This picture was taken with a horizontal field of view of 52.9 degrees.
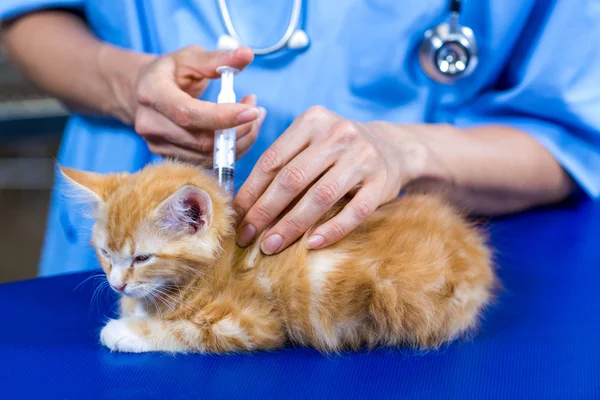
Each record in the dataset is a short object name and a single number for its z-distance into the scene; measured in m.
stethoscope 1.15
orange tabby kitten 0.78
